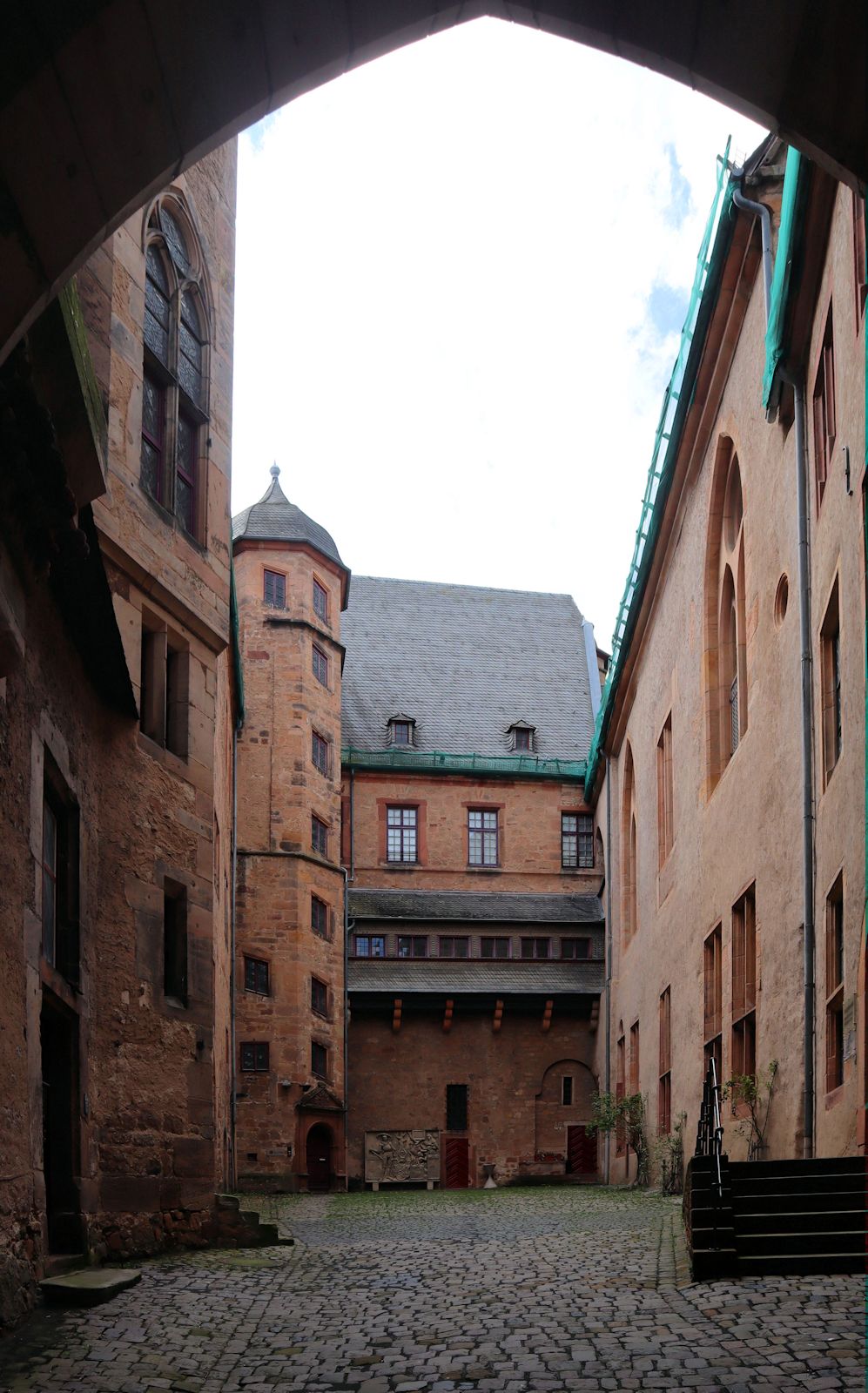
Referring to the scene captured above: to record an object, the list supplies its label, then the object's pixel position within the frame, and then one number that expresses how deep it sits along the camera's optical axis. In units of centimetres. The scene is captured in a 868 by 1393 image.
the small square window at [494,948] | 3631
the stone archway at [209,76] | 490
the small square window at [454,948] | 3609
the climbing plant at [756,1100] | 1517
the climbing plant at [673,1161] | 2102
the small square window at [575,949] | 3659
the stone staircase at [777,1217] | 988
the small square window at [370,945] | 3550
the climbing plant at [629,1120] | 2586
